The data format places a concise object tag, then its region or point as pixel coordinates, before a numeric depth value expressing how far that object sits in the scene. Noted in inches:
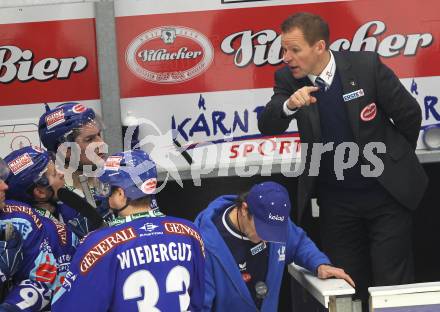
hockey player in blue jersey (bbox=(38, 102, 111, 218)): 349.1
